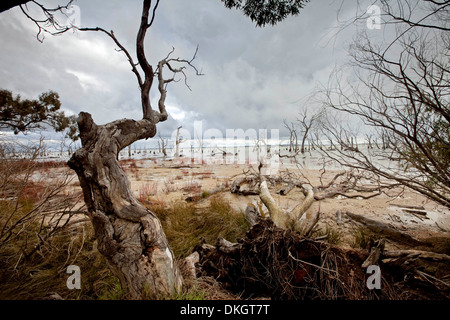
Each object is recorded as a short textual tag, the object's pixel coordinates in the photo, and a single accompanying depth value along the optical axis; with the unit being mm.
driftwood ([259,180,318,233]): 3070
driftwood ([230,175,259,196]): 7082
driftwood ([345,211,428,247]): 3098
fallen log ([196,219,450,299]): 1812
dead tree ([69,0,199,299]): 1490
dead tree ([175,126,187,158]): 32419
